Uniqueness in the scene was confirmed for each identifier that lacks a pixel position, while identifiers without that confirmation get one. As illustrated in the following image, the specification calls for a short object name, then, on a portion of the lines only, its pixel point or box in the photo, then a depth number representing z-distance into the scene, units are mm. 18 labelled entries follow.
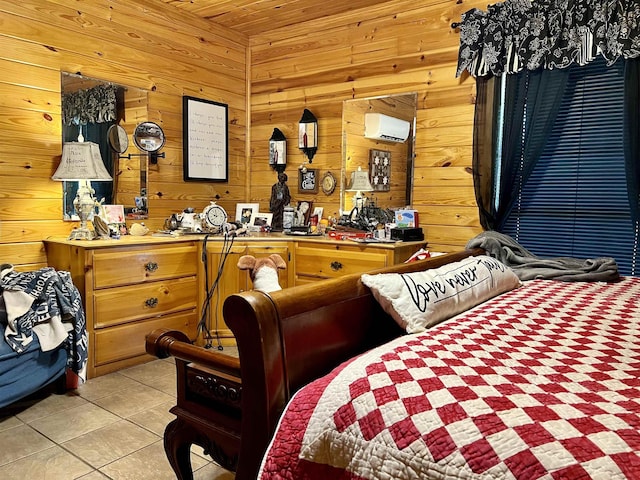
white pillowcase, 1482
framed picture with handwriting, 3943
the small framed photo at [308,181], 4012
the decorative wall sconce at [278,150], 4164
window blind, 2777
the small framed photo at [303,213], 3980
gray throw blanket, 2453
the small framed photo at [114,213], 3346
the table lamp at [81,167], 2992
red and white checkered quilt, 820
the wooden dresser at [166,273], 2914
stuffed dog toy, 1514
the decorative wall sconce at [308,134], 3980
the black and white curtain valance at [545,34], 2656
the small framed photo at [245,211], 4090
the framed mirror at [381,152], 3521
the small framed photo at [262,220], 3951
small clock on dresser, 3725
